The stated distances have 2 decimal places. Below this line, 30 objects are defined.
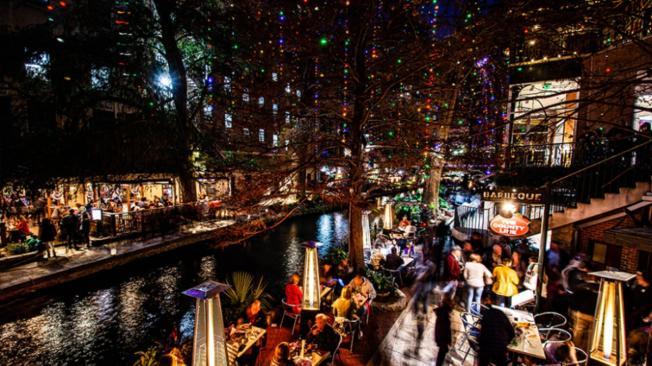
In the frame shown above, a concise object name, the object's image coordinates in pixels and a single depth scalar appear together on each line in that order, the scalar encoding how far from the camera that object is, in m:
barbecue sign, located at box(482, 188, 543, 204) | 6.60
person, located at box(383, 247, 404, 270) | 9.23
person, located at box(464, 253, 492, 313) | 7.30
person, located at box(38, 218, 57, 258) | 11.80
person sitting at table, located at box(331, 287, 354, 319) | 6.49
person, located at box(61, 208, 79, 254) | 13.28
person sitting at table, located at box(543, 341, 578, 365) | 4.96
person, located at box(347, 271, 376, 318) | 6.82
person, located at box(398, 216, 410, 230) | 13.96
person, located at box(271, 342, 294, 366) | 4.51
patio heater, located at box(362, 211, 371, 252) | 11.20
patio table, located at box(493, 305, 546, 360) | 4.91
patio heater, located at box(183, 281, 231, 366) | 3.75
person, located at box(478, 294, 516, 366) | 4.74
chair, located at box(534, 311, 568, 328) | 6.49
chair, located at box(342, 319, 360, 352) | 6.19
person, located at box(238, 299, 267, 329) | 6.19
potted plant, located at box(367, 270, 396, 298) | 8.32
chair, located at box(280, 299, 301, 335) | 6.70
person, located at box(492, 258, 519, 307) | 7.03
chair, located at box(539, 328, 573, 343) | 5.77
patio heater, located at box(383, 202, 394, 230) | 12.42
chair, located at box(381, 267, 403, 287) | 9.16
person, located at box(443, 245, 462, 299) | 8.49
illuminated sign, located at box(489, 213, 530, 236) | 7.39
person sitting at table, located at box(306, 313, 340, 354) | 5.34
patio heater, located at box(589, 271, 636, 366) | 4.38
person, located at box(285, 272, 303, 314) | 6.82
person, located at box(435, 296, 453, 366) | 5.44
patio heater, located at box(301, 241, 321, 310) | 6.16
